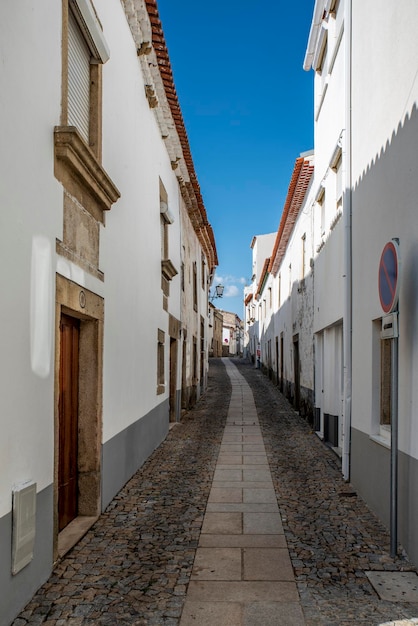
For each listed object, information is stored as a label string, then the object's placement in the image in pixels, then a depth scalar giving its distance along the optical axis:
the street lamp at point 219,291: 28.91
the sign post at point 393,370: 4.55
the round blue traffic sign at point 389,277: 4.47
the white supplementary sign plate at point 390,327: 4.57
